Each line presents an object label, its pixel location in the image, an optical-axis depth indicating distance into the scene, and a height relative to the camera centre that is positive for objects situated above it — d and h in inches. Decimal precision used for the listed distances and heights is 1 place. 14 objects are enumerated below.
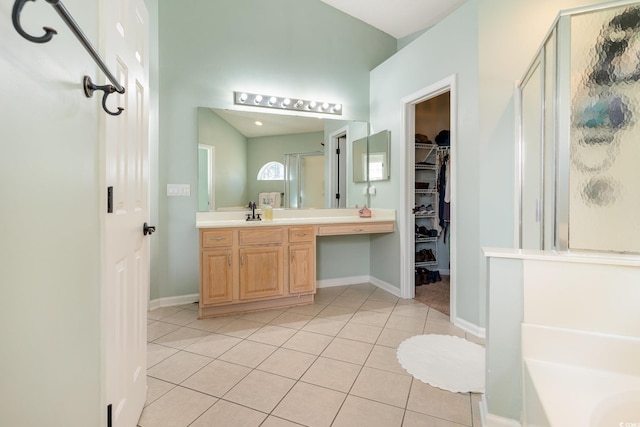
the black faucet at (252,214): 124.9 -2.2
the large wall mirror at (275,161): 123.9 +21.9
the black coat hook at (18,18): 19.8 +12.9
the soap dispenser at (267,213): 126.3 -1.7
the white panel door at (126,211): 40.4 -0.4
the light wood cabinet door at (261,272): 108.2 -23.5
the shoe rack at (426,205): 161.2 +2.4
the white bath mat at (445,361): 68.7 -39.7
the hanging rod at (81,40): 20.1 +14.8
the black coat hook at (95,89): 34.5 +14.4
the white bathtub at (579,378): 41.5 -27.1
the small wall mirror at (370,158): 139.2 +24.9
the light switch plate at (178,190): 117.2 +7.5
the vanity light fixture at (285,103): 127.6 +48.0
